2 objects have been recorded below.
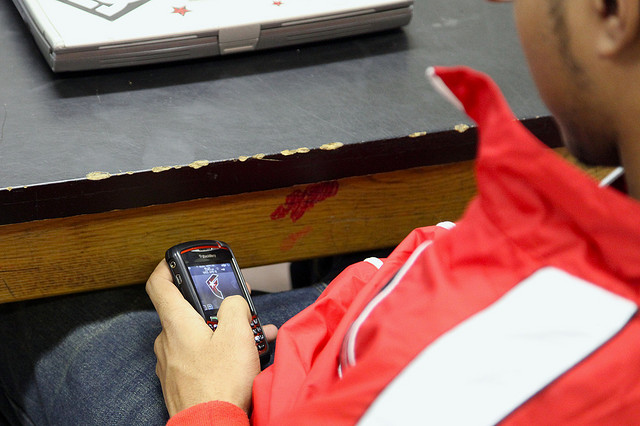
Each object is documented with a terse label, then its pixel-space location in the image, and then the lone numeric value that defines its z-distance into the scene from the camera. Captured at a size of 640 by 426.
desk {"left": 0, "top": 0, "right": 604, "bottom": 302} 1.13
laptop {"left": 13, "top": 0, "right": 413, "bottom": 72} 1.19
